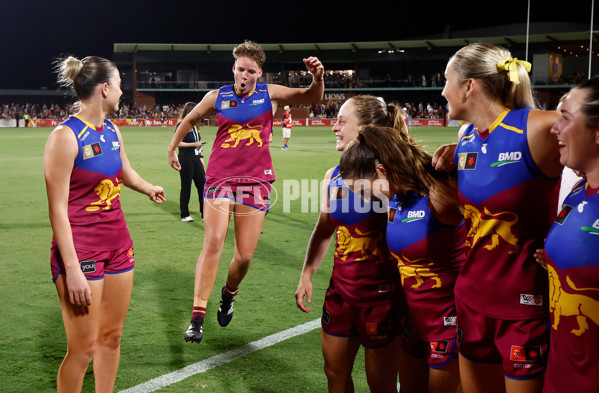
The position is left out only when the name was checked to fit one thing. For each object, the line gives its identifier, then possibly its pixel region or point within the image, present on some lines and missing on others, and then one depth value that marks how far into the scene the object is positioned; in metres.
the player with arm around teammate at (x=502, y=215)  2.50
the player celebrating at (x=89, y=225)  3.21
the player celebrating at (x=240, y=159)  5.50
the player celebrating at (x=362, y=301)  3.15
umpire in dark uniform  10.73
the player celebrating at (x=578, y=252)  2.02
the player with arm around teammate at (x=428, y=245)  2.93
